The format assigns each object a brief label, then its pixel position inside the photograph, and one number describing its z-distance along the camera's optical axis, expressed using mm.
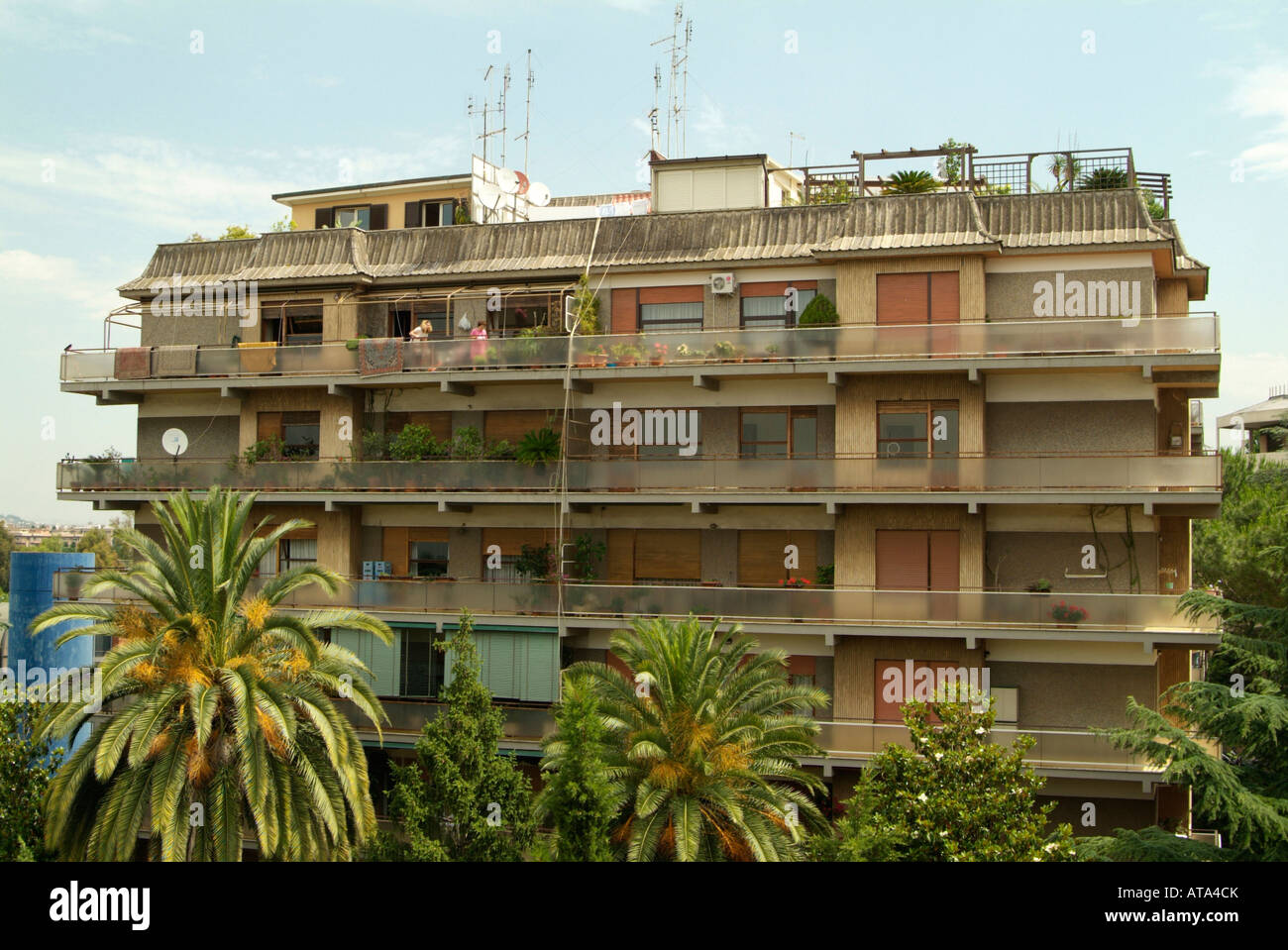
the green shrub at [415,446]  32125
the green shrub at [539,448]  31141
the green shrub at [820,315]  29578
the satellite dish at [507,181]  38847
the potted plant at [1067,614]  26953
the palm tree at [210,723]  22109
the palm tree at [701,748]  21109
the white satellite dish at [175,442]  35156
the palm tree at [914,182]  32188
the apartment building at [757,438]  27703
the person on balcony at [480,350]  31703
